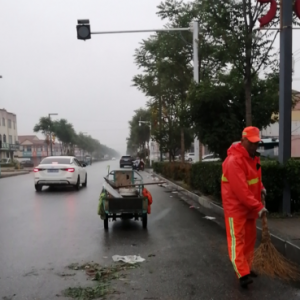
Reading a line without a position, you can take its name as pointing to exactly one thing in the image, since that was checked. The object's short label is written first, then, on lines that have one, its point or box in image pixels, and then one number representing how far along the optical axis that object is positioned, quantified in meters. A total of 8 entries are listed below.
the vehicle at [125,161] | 49.75
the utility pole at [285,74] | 8.80
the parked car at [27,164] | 60.64
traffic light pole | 12.70
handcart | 8.47
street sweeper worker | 4.69
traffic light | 12.69
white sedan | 18.00
